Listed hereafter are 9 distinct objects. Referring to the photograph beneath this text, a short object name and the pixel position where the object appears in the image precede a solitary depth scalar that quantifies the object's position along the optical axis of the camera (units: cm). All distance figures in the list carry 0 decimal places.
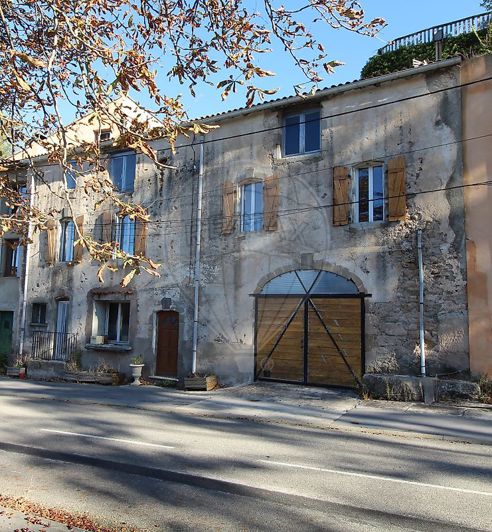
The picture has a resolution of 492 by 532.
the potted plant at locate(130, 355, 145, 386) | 1709
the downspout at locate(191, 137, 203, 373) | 1627
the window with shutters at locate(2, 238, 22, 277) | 2250
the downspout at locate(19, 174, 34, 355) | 2062
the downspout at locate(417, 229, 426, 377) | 1266
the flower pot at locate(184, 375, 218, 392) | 1524
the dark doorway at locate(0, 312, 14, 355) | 2183
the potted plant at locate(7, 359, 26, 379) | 1938
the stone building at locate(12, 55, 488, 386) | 1310
